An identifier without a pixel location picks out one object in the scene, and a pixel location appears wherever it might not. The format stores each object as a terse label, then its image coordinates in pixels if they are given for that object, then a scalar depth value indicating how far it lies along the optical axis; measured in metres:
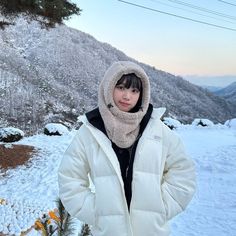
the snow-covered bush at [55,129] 7.98
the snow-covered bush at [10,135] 7.17
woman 1.19
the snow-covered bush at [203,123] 10.97
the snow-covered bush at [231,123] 11.12
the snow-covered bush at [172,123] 10.15
